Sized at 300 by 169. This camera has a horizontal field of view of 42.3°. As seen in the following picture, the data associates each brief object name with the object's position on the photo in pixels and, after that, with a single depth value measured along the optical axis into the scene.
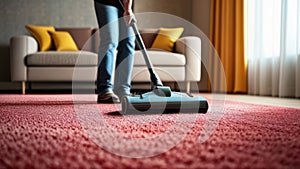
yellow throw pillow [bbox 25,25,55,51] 3.88
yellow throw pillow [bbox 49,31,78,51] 3.87
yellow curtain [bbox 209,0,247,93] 3.67
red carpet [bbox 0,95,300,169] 0.57
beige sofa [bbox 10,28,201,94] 3.39
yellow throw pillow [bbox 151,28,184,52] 3.79
